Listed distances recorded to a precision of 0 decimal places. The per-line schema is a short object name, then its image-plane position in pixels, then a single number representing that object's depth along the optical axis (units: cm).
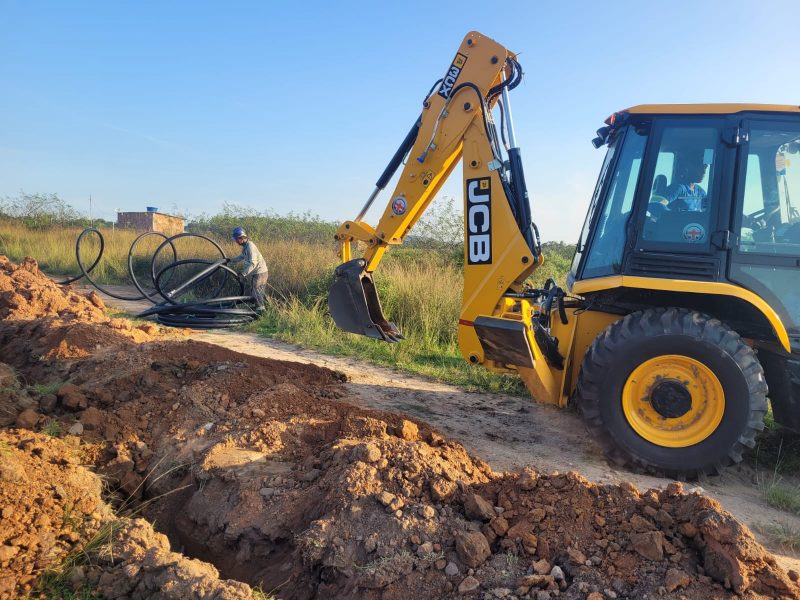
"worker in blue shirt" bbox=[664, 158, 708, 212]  442
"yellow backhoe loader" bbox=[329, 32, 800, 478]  423
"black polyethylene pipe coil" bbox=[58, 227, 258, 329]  955
